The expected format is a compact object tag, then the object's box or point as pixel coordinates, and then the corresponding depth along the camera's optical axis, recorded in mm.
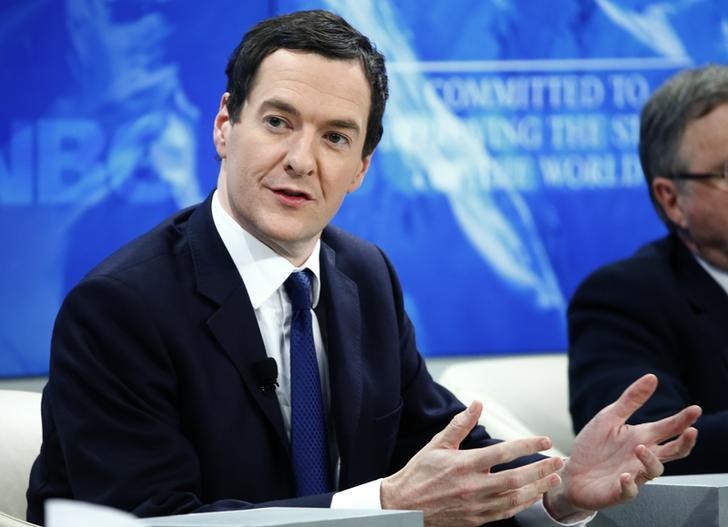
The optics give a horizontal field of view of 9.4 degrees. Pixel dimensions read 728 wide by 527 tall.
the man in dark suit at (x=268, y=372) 4341
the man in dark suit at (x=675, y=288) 4896
